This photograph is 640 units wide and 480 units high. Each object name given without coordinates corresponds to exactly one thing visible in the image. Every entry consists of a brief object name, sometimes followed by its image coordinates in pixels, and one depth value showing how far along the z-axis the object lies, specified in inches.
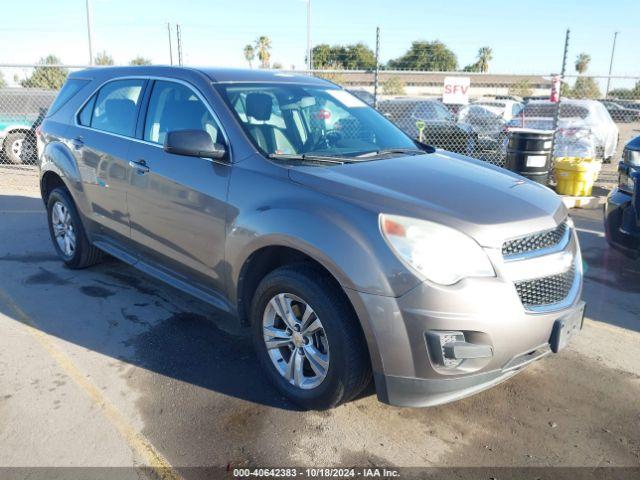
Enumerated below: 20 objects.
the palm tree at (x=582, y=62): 3011.8
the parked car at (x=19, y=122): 451.5
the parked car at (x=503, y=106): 647.8
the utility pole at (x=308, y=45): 547.0
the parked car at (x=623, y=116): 1322.6
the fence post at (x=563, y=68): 344.9
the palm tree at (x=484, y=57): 2679.6
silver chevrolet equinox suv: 101.3
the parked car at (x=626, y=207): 184.1
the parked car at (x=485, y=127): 468.1
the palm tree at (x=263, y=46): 2519.7
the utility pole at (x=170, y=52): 420.6
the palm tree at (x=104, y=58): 1399.6
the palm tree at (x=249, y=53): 2615.4
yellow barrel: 331.0
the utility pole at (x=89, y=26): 504.5
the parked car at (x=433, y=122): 511.1
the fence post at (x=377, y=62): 360.5
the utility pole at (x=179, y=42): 382.6
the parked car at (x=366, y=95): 650.1
